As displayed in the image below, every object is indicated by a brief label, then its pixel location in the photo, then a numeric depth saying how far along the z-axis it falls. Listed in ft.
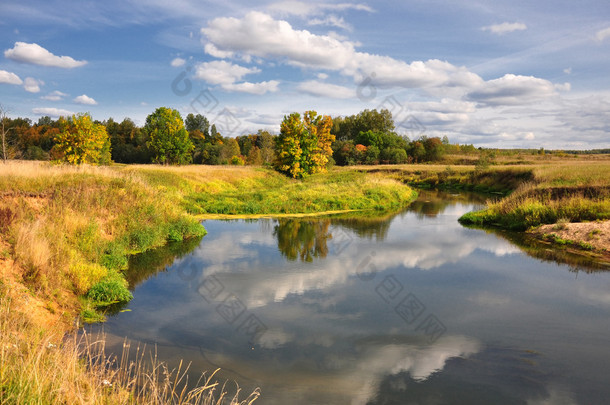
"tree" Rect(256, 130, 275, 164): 305.36
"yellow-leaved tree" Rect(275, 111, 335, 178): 174.29
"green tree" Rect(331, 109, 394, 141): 392.47
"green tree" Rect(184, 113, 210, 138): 389.60
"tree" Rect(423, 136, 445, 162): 307.99
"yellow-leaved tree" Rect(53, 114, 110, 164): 153.17
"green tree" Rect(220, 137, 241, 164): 261.85
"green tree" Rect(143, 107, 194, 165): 202.59
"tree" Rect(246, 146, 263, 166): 282.48
